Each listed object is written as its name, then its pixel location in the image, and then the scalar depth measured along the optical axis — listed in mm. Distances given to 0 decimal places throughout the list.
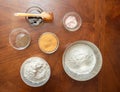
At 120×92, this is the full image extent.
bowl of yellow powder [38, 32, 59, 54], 1091
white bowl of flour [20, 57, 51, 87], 1044
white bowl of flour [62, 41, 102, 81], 1076
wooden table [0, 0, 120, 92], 1079
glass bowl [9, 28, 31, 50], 1094
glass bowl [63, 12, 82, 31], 1123
